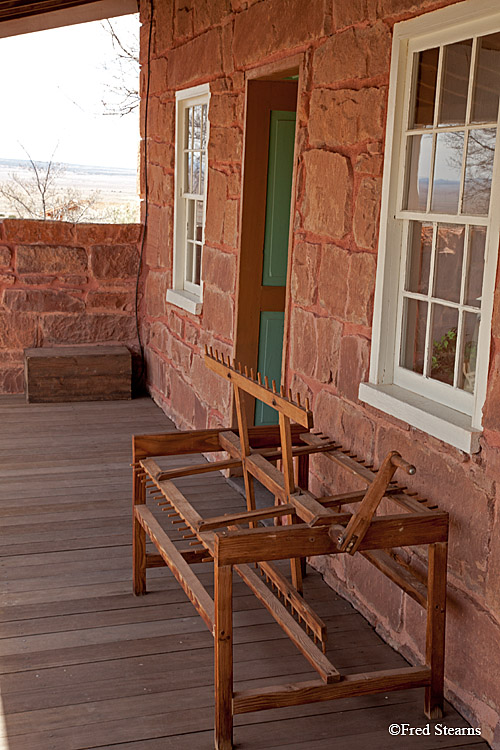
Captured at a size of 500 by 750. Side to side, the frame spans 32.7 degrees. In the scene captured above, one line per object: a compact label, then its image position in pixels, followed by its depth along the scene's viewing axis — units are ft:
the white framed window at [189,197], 19.54
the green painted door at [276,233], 16.29
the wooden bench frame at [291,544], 8.46
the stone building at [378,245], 9.22
